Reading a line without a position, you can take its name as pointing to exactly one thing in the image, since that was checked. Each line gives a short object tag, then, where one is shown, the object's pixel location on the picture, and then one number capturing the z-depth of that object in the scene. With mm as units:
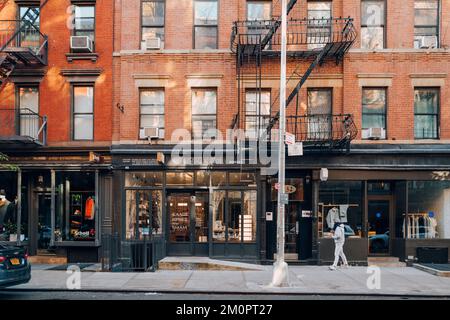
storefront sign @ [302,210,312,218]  16719
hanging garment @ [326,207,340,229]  16562
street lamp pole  11969
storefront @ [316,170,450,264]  16156
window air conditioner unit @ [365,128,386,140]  16172
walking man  15052
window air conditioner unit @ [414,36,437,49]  16422
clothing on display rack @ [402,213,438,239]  16391
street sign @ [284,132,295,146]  12500
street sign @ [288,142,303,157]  13234
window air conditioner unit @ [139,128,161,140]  16562
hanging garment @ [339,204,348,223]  16578
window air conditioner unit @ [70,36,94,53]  16766
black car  10266
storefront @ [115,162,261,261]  16484
